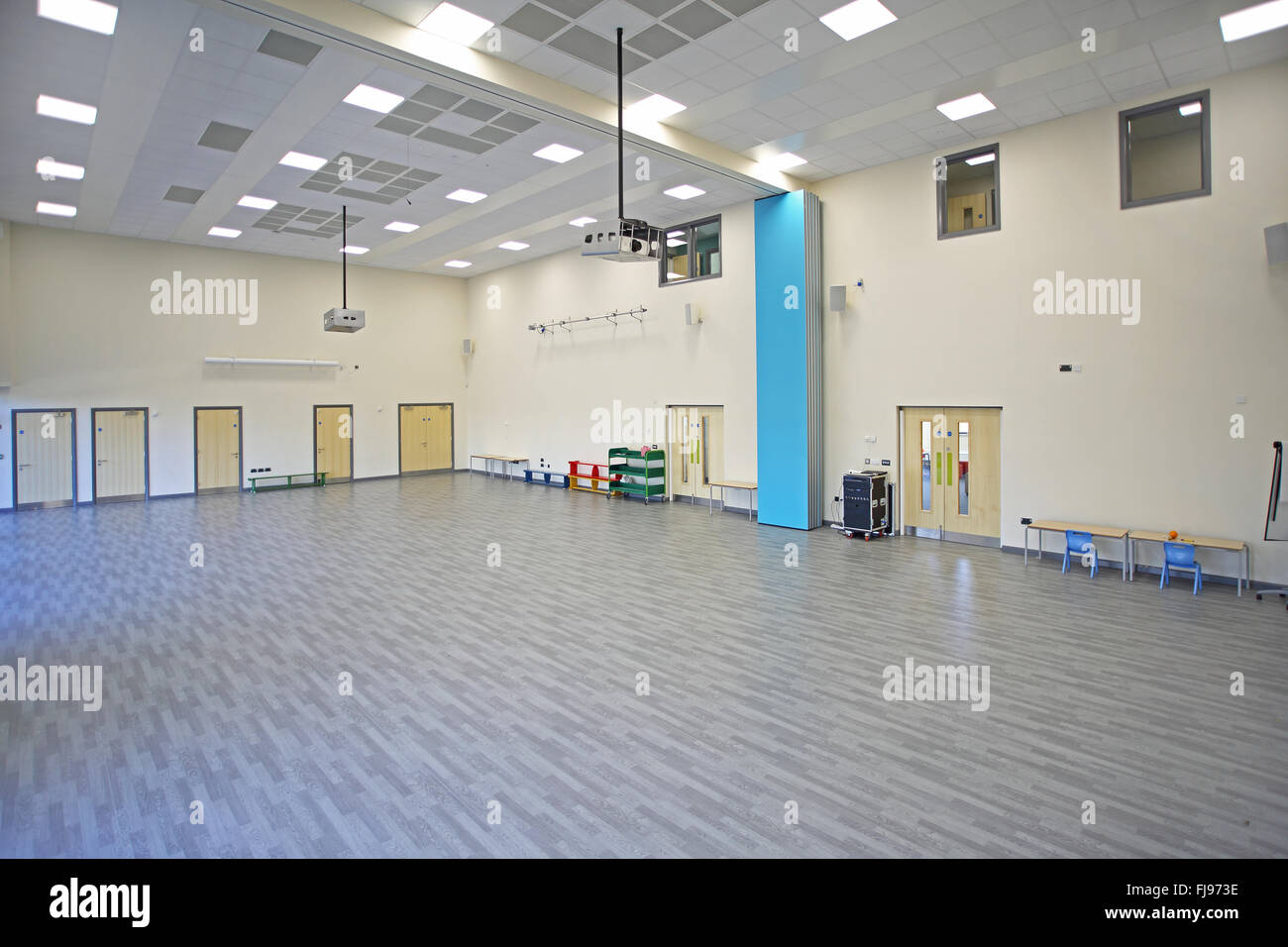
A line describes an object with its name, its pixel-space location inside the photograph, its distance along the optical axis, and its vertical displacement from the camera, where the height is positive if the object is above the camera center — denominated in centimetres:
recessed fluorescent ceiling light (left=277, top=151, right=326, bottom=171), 896 +416
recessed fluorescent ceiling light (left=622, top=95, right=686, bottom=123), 717 +385
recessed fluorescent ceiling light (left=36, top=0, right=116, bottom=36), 547 +377
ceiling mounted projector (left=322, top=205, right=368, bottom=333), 1103 +251
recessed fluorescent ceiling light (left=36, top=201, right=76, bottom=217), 1072 +425
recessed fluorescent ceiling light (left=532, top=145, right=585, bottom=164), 869 +411
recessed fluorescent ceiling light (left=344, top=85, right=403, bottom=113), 712 +397
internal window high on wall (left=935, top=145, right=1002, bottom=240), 820 +341
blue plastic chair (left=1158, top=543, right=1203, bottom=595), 663 -88
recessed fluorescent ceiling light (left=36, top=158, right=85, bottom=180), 888 +407
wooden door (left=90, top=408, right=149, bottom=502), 1275 +44
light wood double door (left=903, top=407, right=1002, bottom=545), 853 -5
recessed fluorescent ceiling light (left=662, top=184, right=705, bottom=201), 1024 +421
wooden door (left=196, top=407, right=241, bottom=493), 1398 +56
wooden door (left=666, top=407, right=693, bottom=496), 1248 +37
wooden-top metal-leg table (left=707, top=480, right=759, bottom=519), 1091 -24
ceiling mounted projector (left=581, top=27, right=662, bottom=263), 649 +222
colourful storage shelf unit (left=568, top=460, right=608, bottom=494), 1391 -5
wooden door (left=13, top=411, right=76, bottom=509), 1193 +35
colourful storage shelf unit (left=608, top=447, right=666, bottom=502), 1267 +0
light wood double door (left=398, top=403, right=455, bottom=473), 1705 +92
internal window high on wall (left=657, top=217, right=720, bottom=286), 1164 +382
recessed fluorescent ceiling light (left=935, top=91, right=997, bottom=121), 718 +386
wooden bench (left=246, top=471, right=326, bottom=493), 1447 -10
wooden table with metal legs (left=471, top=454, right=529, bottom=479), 1628 +29
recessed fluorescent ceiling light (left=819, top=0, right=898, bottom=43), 552 +370
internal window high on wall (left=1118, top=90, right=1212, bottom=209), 675 +322
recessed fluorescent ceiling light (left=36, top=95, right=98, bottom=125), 711 +390
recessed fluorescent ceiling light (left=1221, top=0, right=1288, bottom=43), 553 +366
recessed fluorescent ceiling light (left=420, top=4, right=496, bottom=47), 552 +370
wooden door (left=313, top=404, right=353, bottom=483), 1558 +78
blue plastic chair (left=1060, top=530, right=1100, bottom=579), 722 -82
